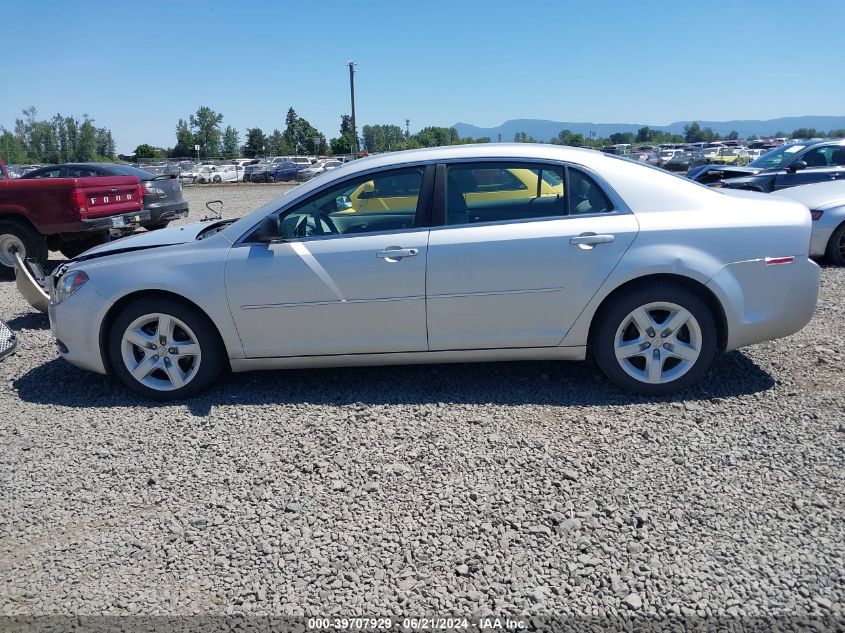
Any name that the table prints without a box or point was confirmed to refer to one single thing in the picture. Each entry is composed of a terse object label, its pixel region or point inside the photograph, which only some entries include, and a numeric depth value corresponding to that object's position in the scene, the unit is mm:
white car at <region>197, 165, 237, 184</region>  43281
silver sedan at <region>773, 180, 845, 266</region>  8359
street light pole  40406
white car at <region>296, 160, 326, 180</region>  41719
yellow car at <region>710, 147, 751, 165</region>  33284
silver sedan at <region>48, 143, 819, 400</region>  4281
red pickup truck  9188
